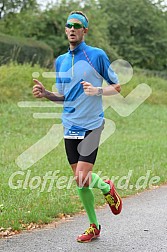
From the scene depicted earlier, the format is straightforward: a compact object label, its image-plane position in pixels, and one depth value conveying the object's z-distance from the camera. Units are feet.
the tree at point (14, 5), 107.04
